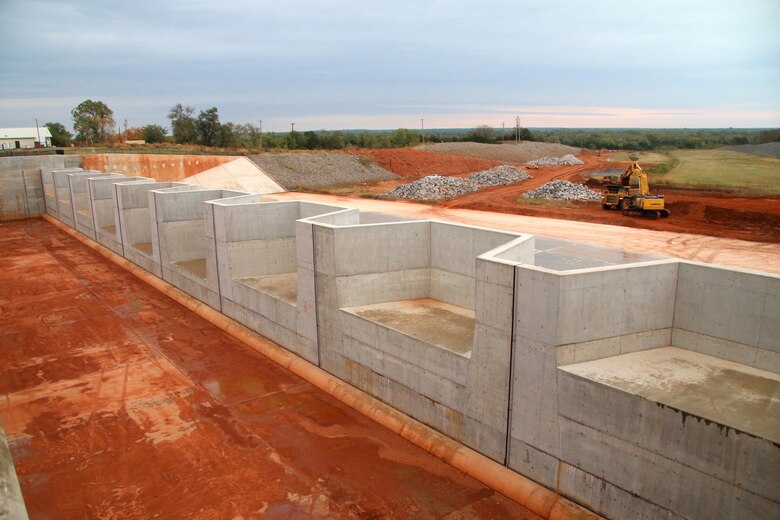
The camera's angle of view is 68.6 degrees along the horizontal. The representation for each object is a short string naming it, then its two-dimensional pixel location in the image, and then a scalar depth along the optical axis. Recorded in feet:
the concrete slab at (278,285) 51.28
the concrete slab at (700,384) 24.43
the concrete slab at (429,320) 37.52
